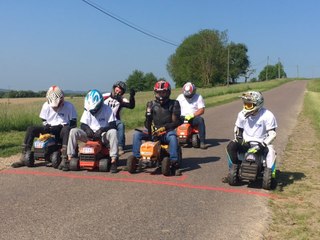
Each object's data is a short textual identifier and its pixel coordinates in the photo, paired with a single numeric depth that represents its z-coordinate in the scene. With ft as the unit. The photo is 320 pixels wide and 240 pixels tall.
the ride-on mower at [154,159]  25.29
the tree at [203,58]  310.04
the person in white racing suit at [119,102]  34.58
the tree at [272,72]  508.78
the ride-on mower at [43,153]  27.27
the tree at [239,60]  410.93
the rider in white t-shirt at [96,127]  26.58
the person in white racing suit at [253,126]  23.84
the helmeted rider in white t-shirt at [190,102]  38.82
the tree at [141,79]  465.06
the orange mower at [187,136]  36.50
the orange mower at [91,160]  26.08
